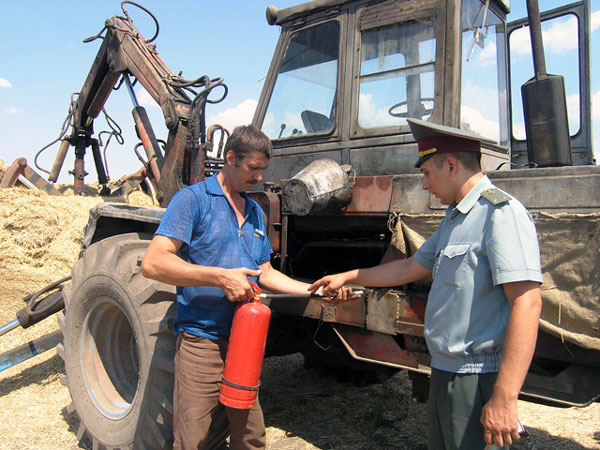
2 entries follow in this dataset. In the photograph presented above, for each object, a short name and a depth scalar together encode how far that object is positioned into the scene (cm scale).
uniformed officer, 166
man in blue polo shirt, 234
